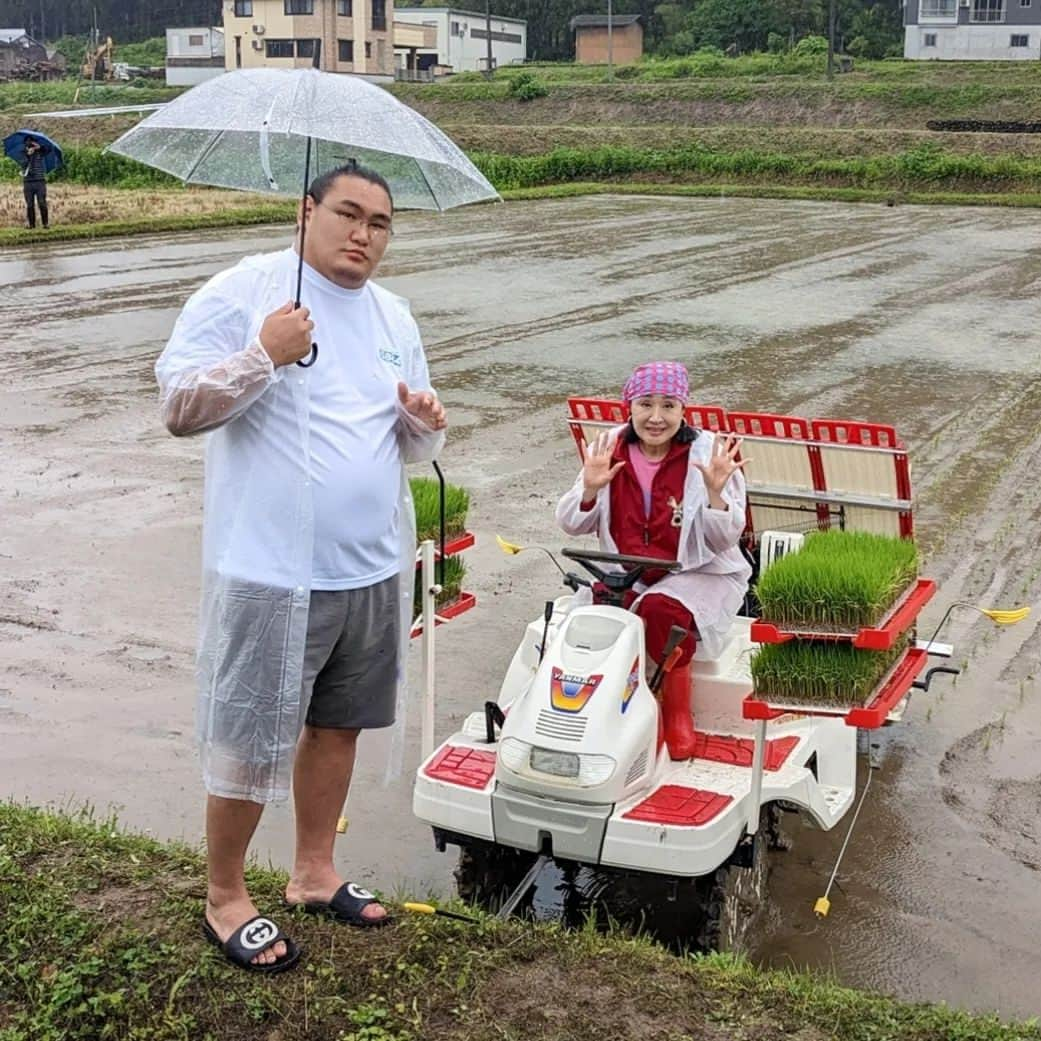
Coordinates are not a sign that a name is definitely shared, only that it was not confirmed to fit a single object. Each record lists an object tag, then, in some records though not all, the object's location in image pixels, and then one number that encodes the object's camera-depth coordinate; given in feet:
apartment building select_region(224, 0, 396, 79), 227.81
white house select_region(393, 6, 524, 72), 293.84
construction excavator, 254.06
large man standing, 10.89
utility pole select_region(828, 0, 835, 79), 194.90
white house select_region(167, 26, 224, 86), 279.69
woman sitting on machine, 14.97
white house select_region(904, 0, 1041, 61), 238.48
